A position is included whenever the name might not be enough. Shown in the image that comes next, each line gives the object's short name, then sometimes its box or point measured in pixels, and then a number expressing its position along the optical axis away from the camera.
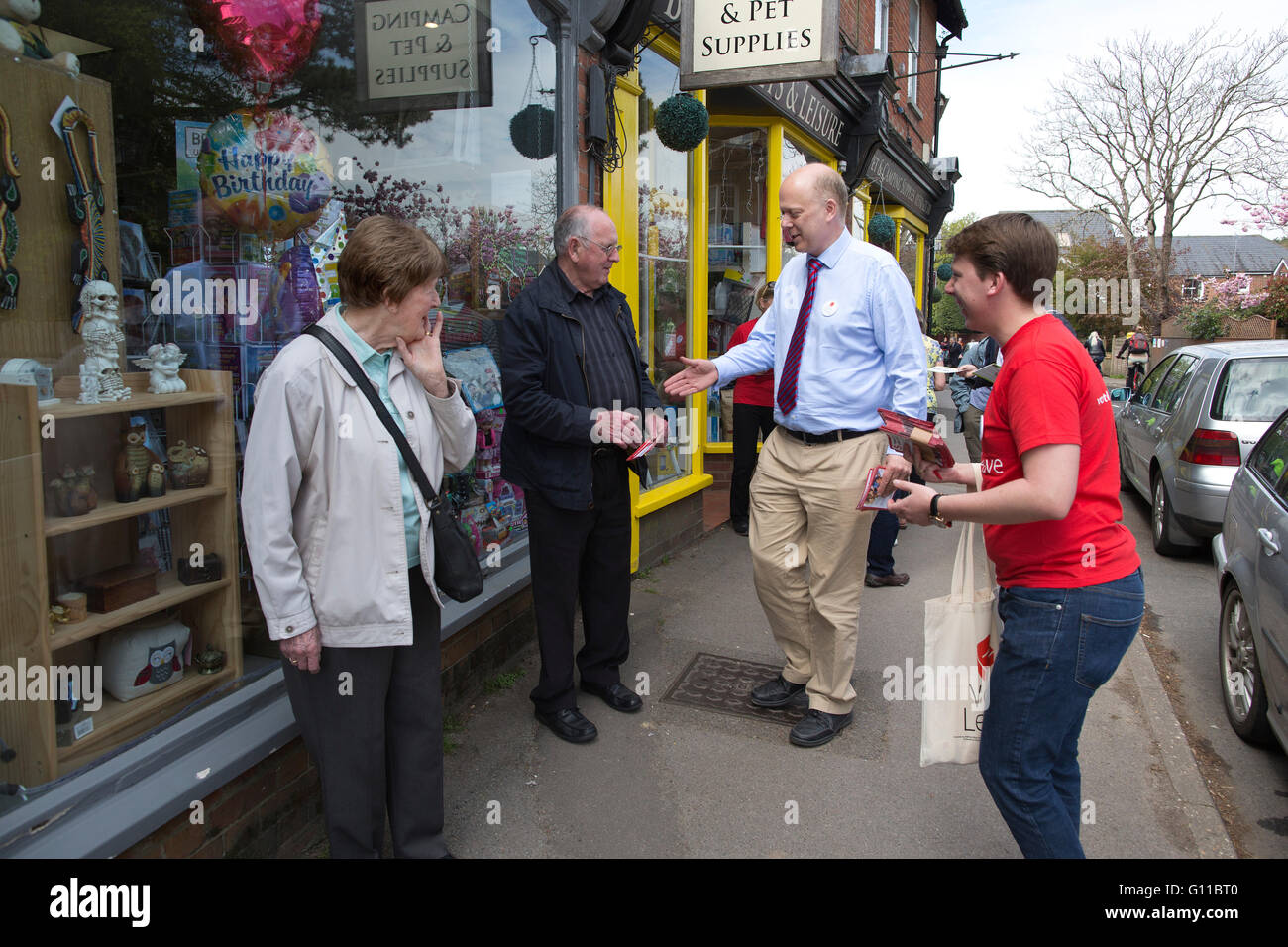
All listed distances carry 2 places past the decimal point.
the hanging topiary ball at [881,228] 12.01
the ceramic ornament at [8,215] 2.49
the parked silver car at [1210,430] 6.34
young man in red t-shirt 2.09
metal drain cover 4.02
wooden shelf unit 2.40
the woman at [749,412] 6.86
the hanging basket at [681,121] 5.54
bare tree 22.81
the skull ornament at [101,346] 2.71
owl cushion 2.80
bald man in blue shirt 3.57
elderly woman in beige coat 2.27
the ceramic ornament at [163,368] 2.94
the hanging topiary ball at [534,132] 4.84
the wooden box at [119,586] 2.73
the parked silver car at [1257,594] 3.44
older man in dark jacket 3.45
